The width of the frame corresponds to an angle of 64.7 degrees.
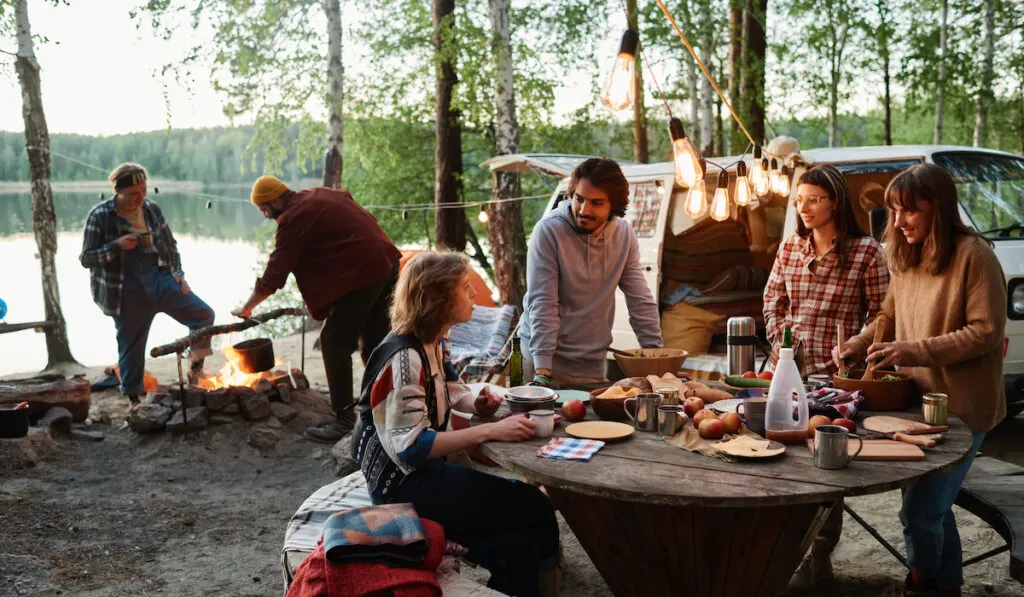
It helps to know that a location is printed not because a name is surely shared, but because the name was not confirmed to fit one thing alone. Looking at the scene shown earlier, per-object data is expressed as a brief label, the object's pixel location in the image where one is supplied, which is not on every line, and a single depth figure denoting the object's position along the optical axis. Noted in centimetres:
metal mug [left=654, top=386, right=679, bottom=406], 287
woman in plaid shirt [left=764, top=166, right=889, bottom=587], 350
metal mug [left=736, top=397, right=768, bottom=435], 267
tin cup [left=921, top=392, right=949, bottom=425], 262
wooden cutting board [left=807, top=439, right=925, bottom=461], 231
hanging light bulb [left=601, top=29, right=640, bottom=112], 305
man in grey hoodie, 354
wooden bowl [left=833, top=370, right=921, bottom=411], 285
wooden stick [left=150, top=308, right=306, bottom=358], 563
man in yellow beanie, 589
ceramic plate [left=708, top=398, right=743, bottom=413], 285
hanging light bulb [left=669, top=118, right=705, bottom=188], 378
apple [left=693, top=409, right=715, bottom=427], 268
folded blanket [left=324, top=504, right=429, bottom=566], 214
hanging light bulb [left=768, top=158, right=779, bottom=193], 555
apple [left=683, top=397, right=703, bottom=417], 281
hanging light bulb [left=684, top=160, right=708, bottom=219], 443
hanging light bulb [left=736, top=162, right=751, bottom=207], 453
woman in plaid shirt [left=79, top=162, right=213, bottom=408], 634
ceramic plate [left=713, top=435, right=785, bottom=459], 234
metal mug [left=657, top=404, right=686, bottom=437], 265
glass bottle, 351
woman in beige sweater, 276
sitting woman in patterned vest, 251
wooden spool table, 213
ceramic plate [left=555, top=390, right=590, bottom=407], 310
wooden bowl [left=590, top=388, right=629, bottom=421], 286
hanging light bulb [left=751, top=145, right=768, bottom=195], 500
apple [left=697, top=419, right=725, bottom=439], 254
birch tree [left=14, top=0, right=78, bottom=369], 841
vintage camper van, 556
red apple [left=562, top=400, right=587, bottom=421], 286
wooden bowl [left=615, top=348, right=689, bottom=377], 331
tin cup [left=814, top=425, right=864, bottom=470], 224
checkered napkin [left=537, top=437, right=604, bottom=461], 244
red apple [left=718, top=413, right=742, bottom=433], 259
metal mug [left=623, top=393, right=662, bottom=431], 272
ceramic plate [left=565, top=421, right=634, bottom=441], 261
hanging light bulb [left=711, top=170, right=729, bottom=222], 454
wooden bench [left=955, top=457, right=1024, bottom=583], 262
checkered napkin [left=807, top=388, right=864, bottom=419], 273
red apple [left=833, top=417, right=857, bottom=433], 255
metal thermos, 386
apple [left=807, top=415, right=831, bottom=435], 255
